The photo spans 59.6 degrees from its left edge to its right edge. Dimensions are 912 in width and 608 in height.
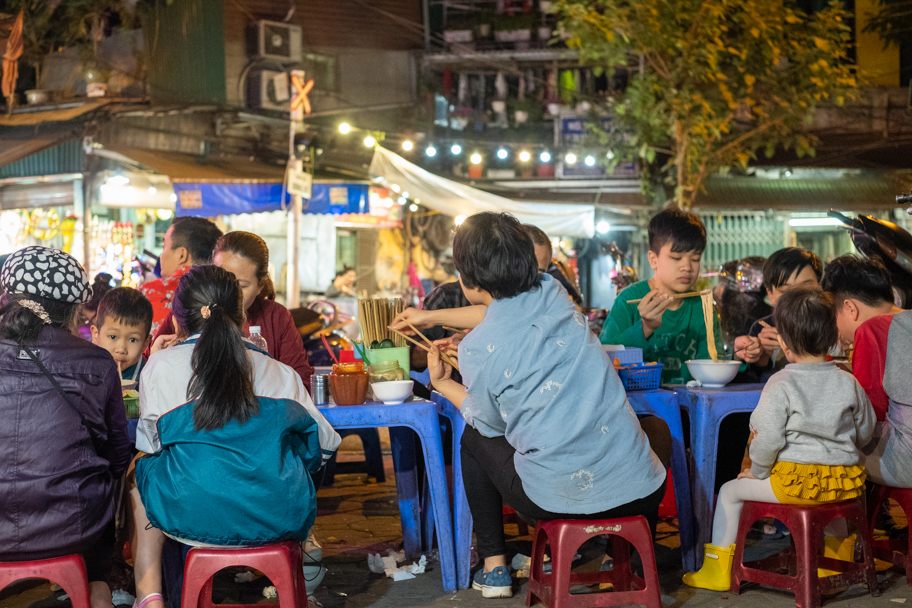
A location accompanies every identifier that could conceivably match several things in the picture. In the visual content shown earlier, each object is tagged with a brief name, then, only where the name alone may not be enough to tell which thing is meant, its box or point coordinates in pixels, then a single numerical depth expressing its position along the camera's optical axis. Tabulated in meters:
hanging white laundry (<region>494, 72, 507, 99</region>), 15.30
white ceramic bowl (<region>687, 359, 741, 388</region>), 3.75
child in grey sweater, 3.19
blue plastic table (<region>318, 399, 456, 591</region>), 3.37
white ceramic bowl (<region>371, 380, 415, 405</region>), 3.43
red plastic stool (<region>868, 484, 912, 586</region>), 3.52
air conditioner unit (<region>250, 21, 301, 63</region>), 14.02
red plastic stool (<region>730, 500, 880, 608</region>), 3.21
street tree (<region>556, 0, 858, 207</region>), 9.48
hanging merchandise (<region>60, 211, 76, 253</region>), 11.36
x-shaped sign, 10.62
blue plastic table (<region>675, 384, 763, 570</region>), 3.63
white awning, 11.25
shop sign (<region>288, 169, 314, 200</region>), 9.84
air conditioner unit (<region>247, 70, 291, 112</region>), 13.74
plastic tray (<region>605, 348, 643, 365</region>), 3.75
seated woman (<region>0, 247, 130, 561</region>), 2.67
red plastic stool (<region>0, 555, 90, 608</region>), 2.67
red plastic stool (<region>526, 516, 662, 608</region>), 2.91
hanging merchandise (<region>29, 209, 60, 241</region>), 11.36
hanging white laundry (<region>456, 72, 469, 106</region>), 15.38
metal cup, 3.49
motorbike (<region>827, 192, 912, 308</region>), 4.05
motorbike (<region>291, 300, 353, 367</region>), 6.23
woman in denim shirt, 2.81
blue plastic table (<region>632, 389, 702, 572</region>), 3.64
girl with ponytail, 2.72
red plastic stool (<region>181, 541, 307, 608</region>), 2.77
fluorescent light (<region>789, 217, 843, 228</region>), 14.16
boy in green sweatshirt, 4.07
